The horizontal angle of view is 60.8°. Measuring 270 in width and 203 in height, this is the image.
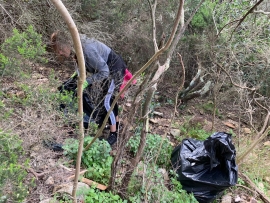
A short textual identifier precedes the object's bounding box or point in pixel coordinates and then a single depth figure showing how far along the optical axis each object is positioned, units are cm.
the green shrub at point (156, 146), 279
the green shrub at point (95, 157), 234
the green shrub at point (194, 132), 356
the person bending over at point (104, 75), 254
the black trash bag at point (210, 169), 246
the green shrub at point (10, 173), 121
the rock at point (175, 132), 356
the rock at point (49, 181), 204
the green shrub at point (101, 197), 206
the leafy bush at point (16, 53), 165
